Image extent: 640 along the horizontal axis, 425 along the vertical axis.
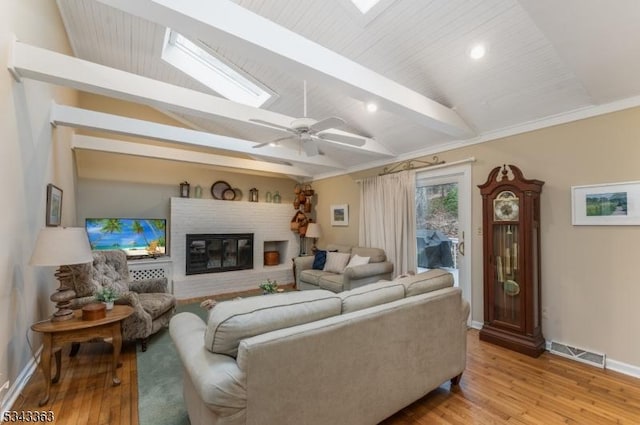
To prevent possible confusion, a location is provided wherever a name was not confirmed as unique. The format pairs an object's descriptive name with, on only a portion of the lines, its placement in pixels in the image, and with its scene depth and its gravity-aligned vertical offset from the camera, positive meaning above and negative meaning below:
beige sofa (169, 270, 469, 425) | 1.27 -0.71
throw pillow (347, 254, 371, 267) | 4.73 -0.74
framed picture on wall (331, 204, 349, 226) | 5.88 +0.04
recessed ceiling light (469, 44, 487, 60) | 2.46 +1.44
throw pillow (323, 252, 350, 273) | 5.01 -0.81
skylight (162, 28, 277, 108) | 3.78 +2.09
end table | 2.08 -0.89
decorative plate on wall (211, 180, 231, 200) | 5.99 +0.64
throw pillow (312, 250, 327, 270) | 5.39 -0.82
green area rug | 1.93 -1.35
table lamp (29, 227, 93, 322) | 2.08 -0.25
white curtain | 4.47 -0.01
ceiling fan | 2.50 +0.85
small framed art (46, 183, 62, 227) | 3.01 +0.15
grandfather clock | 2.94 -0.49
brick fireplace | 5.27 -0.35
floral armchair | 2.79 -0.81
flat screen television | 4.73 -0.29
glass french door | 3.75 -0.08
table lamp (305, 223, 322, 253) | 6.22 -0.31
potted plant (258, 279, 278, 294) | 3.23 -0.80
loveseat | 4.36 -0.90
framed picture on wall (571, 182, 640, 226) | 2.53 +0.10
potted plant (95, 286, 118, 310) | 2.58 -0.72
